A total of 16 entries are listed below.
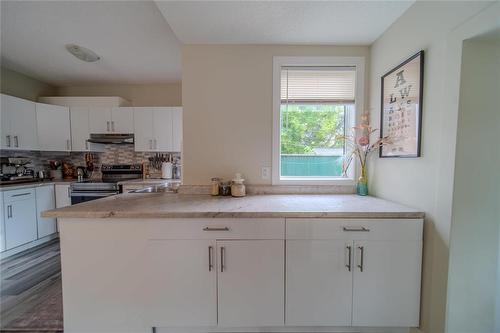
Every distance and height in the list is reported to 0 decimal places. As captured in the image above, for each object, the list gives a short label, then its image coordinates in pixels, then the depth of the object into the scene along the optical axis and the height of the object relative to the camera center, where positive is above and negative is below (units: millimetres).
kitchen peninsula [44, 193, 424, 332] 1212 -727
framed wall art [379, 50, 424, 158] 1225 +379
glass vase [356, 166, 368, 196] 1727 -238
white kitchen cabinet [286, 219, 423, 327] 1215 -751
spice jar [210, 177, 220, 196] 1727 -272
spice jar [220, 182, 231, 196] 1741 -293
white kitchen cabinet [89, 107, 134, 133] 3000 +619
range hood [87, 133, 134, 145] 2961 +306
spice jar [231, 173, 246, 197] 1671 -271
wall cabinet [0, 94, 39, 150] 2479 +460
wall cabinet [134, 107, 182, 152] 3039 +477
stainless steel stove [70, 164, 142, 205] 2697 -477
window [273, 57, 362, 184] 1815 +431
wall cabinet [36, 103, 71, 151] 2850 +464
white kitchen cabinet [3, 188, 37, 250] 2332 -788
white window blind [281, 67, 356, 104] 1830 +729
